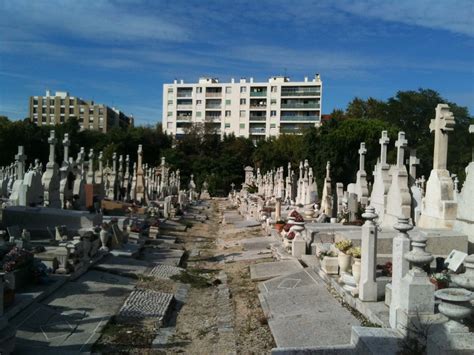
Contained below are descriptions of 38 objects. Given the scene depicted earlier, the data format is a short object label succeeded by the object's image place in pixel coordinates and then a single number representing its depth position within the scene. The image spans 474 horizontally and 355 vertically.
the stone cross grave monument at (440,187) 12.16
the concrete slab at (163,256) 14.32
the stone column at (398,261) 6.14
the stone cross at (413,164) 17.21
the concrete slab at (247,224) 23.10
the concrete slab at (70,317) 6.62
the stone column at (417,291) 5.61
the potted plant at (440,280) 6.88
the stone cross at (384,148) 16.82
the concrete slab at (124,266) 11.47
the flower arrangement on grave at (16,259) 8.23
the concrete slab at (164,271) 11.95
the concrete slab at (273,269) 11.30
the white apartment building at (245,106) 82.38
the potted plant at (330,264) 9.77
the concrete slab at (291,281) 9.79
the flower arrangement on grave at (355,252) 8.90
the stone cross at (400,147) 14.41
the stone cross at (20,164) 20.52
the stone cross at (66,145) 23.86
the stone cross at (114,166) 33.55
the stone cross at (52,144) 20.77
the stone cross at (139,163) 35.03
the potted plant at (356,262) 8.45
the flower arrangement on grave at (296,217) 14.00
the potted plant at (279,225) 17.31
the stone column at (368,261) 7.76
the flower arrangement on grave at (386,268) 8.47
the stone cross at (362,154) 19.89
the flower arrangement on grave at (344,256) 9.31
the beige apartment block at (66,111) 110.19
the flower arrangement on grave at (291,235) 13.59
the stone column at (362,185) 19.20
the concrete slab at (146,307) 8.37
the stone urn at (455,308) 4.65
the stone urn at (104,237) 13.45
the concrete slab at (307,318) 6.71
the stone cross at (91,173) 26.76
